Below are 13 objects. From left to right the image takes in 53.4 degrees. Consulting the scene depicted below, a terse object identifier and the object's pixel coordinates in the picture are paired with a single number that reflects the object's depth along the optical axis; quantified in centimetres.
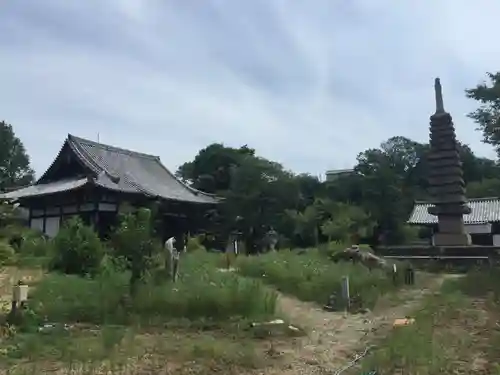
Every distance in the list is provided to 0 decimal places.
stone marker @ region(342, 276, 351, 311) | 1088
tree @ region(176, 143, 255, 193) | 4577
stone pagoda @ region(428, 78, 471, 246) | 2045
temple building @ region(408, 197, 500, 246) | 3034
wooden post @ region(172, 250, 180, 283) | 1041
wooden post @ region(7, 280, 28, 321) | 803
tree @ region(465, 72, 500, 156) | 1936
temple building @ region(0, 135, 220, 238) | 2153
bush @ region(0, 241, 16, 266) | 977
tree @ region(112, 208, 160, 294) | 962
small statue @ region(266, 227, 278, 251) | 2602
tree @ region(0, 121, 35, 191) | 5066
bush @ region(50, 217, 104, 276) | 1229
